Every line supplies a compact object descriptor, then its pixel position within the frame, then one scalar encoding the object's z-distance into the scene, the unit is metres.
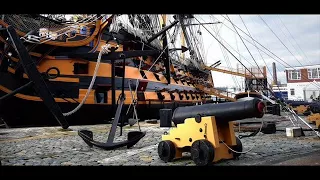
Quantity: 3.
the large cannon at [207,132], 4.65
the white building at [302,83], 43.72
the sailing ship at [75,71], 11.52
